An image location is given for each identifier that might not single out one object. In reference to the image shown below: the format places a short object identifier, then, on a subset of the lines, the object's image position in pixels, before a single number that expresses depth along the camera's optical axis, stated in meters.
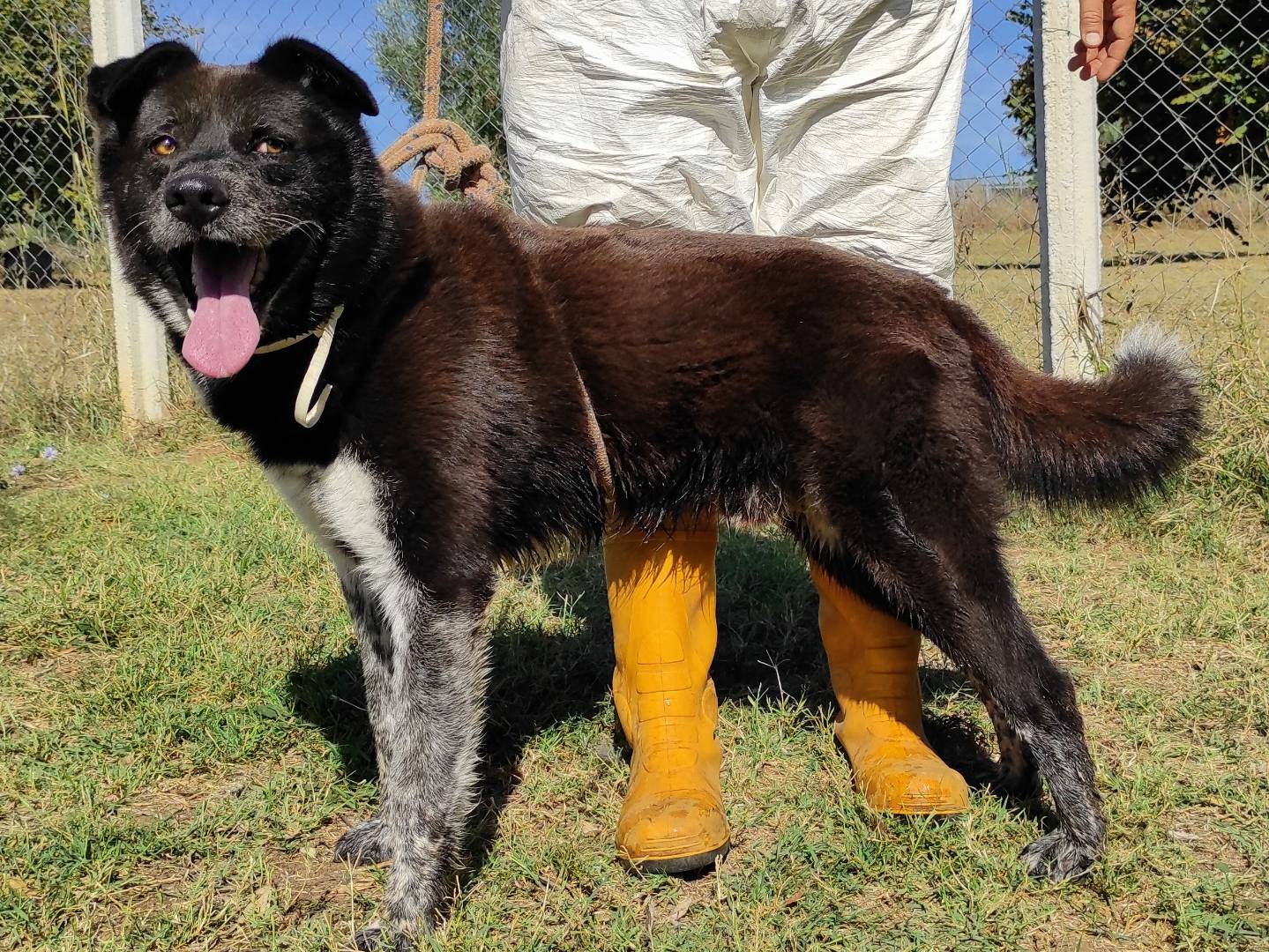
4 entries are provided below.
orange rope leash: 2.38
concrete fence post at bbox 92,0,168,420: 5.07
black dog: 1.89
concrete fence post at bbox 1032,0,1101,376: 3.77
